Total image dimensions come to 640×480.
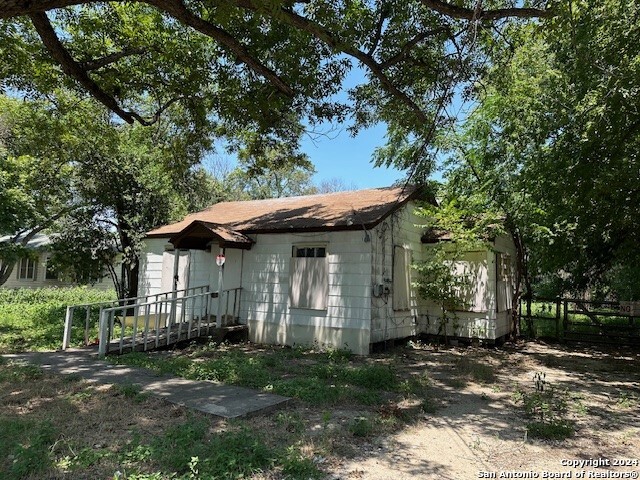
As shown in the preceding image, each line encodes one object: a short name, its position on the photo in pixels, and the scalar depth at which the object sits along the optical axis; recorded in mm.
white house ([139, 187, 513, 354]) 9922
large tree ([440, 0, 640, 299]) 7887
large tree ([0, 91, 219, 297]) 13781
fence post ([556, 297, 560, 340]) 13059
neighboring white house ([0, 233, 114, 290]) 24906
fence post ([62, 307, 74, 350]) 9805
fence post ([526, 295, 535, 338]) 13544
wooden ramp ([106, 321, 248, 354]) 9391
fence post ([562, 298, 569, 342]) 12871
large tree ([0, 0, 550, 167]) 8062
